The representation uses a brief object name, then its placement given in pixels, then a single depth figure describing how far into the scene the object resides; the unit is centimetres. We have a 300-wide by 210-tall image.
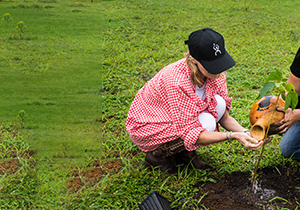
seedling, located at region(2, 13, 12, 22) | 315
